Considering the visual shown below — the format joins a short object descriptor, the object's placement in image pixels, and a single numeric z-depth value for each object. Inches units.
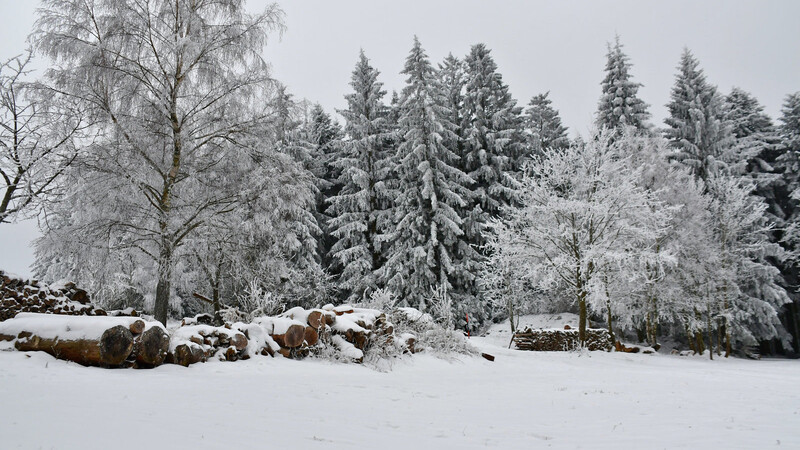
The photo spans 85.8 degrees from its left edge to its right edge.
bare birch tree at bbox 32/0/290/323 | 364.2
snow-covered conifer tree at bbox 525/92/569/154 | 1075.2
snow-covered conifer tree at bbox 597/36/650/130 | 898.1
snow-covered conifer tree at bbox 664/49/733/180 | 874.1
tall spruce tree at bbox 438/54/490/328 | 849.5
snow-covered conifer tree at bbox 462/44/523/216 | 932.6
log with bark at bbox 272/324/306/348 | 276.5
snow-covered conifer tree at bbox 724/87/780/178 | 884.6
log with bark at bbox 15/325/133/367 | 189.5
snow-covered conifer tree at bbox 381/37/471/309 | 829.8
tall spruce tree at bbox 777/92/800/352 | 863.7
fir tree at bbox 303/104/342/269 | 1019.3
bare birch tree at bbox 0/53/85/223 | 288.4
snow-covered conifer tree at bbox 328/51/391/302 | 896.3
